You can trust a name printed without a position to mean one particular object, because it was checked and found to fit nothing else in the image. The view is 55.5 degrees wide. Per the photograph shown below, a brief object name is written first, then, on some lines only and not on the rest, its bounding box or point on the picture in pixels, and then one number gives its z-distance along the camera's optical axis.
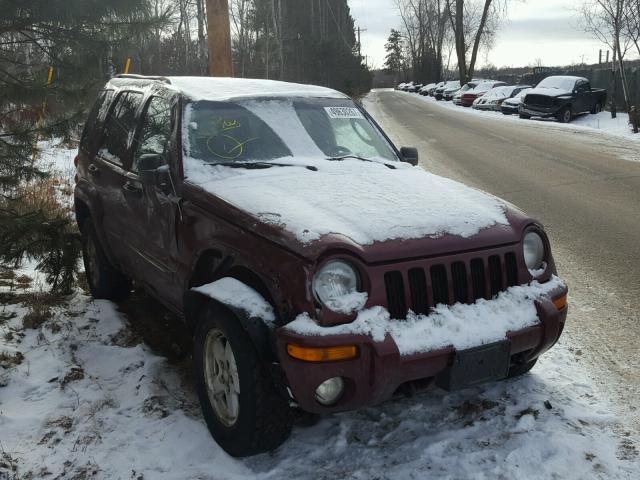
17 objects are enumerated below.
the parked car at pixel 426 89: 61.39
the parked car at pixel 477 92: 39.16
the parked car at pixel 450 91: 48.76
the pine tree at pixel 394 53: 130.80
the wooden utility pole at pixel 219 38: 9.06
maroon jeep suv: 2.66
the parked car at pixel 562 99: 25.11
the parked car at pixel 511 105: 30.23
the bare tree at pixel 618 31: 24.62
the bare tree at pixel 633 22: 24.06
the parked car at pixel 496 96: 33.31
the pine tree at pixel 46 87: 4.82
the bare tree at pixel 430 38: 73.56
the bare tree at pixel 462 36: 46.75
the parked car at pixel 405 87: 79.23
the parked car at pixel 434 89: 55.81
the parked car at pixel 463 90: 42.36
